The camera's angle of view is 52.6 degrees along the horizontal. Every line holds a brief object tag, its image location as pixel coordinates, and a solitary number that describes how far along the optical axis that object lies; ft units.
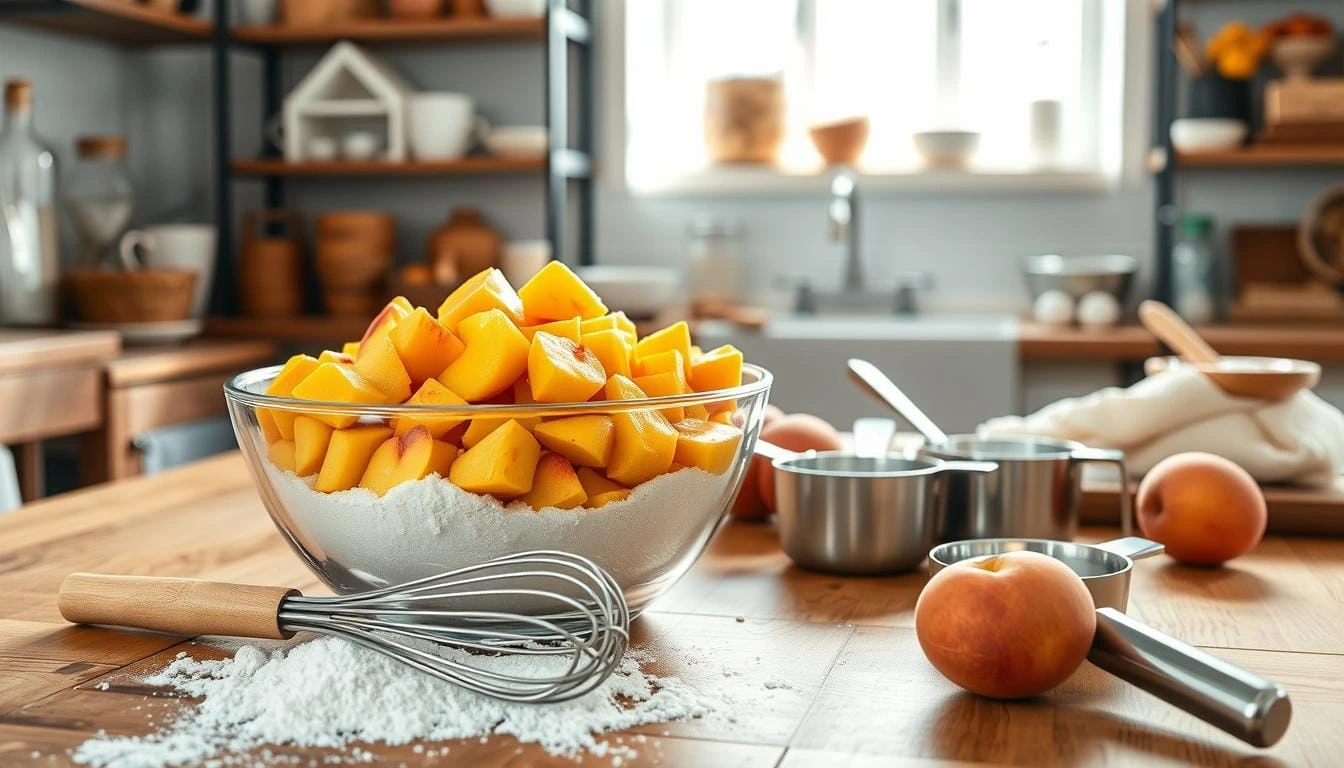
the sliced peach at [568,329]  2.71
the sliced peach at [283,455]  2.65
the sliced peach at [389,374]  2.62
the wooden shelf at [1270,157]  9.97
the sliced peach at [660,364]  2.79
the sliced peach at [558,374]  2.51
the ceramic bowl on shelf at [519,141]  11.19
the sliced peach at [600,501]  2.58
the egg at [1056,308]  10.23
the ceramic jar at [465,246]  11.52
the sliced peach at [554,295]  2.85
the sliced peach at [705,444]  2.68
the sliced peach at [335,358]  2.90
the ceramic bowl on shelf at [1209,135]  10.27
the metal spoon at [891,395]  3.65
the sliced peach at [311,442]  2.59
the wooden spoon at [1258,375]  4.02
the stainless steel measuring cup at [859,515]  3.24
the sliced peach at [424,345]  2.63
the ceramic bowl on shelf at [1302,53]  10.19
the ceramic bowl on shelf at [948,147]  11.35
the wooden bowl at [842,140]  11.39
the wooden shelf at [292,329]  10.93
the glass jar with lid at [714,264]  11.80
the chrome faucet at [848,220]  11.08
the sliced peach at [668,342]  2.91
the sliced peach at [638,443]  2.56
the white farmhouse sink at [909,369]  9.49
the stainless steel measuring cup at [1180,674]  2.09
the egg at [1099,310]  9.95
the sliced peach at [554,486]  2.52
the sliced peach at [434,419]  2.49
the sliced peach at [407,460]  2.48
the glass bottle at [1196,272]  10.56
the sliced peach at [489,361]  2.56
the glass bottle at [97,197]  10.25
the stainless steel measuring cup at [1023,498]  3.46
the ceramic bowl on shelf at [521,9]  11.17
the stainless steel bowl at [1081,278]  10.16
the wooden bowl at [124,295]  9.57
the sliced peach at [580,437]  2.47
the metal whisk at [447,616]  2.26
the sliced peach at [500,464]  2.44
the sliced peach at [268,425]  2.66
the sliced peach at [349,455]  2.55
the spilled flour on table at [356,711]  2.13
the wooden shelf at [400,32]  11.14
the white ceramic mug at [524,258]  11.09
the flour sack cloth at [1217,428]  4.06
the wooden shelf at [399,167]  11.10
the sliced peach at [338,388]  2.59
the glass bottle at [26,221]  9.35
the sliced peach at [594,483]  2.59
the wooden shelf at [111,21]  9.81
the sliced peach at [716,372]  2.96
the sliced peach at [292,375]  2.79
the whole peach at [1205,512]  3.38
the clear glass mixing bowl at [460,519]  2.51
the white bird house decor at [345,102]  11.48
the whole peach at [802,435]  4.05
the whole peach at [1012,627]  2.30
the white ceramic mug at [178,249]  11.05
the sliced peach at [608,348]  2.72
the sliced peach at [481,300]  2.72
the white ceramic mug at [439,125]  11.38
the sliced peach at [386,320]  2.71
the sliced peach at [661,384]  2.75
